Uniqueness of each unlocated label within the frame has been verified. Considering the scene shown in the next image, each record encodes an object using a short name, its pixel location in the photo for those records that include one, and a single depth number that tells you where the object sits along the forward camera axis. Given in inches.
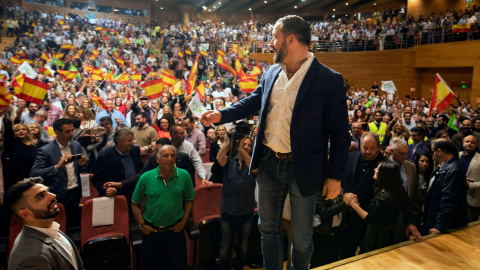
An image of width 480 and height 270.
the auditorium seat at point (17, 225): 130.2
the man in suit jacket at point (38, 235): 79.9
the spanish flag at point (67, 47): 596.8
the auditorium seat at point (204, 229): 154.6
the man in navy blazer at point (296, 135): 68.3
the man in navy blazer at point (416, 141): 229.0
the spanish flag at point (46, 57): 466.3
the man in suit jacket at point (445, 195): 135.1
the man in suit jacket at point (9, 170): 157.5
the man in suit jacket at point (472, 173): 168.1
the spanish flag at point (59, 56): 528.1
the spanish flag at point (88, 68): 420.7
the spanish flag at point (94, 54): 536.8
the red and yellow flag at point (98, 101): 305.7
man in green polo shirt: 141.3
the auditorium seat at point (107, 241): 136.5
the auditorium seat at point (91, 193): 179.6
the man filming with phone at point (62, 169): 151.7
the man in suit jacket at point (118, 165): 161.0
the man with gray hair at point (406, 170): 155.5
